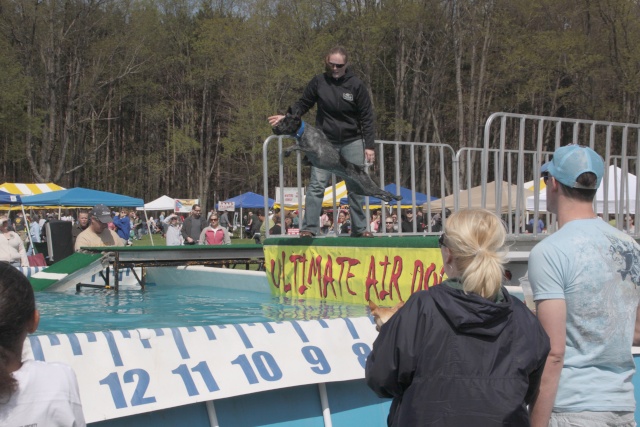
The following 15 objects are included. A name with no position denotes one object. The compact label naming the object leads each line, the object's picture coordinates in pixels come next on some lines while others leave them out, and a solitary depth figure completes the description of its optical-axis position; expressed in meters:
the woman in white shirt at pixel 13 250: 11.47
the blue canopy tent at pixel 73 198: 23.48
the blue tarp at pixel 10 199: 25.18
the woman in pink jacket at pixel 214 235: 16.12
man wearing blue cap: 2.90
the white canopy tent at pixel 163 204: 52.52
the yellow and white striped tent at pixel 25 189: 29.83
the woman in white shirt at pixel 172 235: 20.92
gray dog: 7.53
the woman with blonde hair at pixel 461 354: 2.53
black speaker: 15.80
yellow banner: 6.91
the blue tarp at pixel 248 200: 51.22
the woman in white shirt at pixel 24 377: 2.11
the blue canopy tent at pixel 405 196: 25.49
